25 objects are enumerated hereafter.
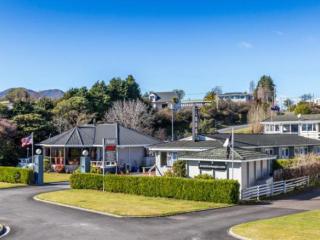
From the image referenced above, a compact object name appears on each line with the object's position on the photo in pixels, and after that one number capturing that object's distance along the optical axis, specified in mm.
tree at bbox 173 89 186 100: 143750
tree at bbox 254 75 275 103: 125919
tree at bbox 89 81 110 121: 81250
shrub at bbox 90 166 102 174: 46906
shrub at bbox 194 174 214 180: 35122
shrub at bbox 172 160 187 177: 38250
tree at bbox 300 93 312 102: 144500
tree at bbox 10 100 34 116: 68688
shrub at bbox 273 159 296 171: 41147
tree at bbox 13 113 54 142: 65438
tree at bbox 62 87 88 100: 82125
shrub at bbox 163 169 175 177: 38688
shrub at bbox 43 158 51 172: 55656
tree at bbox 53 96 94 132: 73794
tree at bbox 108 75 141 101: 87062
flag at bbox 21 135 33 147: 46219
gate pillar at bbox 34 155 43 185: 42719
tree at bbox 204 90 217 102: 121525
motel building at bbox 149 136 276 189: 34125
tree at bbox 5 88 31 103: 96700
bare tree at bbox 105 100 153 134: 77625
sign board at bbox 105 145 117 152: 38347
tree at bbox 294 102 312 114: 92956
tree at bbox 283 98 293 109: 136000
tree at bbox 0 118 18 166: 59062
